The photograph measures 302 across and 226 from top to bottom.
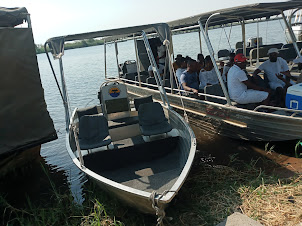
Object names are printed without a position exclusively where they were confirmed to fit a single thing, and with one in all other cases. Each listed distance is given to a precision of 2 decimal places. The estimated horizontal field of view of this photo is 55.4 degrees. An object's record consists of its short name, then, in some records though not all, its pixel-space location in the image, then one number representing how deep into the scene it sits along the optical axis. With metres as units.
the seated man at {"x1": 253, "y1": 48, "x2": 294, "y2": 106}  6.39
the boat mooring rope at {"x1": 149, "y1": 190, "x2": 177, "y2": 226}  3.32
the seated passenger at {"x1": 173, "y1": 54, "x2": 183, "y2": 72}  9.08
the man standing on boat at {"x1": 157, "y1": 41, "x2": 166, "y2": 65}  11.27
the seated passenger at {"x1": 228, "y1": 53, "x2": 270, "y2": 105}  5.58
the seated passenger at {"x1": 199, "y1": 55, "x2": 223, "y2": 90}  7.47
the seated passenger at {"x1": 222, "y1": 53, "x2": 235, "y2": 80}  7.86
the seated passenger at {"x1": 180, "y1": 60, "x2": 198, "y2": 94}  7.46
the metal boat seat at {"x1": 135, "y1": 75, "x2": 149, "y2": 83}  10.39
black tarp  4.96
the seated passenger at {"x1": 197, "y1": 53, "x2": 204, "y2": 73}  8.05
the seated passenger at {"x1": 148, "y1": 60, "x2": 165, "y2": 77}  10.29
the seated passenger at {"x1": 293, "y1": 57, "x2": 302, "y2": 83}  7.20
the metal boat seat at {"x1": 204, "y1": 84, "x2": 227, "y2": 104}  6.64
